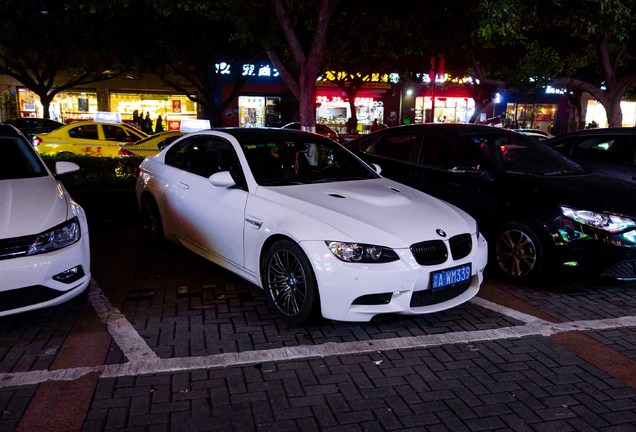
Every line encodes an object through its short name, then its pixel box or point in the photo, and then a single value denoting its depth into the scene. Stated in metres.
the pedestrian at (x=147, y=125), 26.03
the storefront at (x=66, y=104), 30.55
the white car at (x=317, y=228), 4.11
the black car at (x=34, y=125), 20.06
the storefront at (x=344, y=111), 32.91
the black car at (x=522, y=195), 5.29
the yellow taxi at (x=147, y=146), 12.88
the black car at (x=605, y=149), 7.67
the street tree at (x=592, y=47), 9.09
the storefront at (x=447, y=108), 34.41
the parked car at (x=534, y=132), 19.77
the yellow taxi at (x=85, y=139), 13.32
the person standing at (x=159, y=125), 26.78
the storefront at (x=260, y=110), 31.11
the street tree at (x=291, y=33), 9.47
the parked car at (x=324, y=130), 21.26
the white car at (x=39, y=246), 3.97
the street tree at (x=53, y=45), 19.73
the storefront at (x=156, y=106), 30.77
